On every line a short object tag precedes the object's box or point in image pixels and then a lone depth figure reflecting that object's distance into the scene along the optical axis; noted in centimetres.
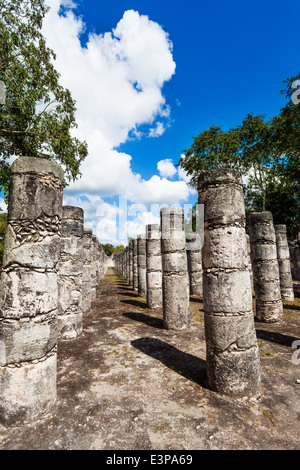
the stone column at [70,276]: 635
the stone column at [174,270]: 679
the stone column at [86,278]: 880
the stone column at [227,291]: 366
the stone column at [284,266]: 1041
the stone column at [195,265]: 1252
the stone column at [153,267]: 975
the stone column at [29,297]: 310
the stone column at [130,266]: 1838
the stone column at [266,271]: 741
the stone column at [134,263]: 1606
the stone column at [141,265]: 1277
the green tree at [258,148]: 2016
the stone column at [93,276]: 1178
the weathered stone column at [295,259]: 1775
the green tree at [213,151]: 2164
